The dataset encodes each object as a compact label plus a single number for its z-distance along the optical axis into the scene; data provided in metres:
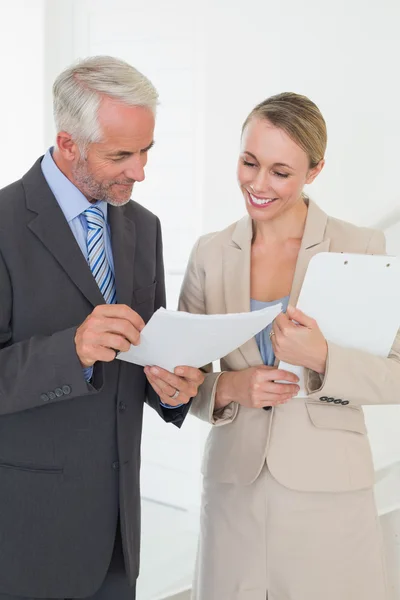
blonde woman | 1.86
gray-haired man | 1.71
